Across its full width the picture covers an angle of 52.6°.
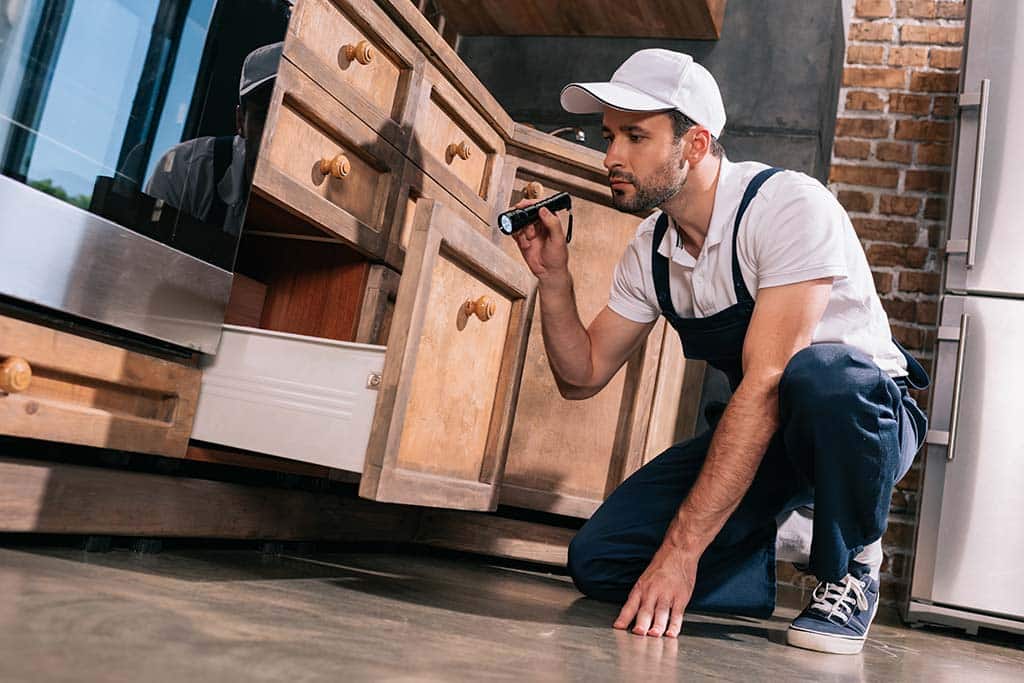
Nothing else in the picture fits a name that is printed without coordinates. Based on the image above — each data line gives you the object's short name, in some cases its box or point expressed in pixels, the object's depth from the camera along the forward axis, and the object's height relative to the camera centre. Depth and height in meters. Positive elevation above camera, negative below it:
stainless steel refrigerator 2.41 +0.46
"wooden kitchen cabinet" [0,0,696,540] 1.36 +0.28
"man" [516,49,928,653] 1.53 +0.30
